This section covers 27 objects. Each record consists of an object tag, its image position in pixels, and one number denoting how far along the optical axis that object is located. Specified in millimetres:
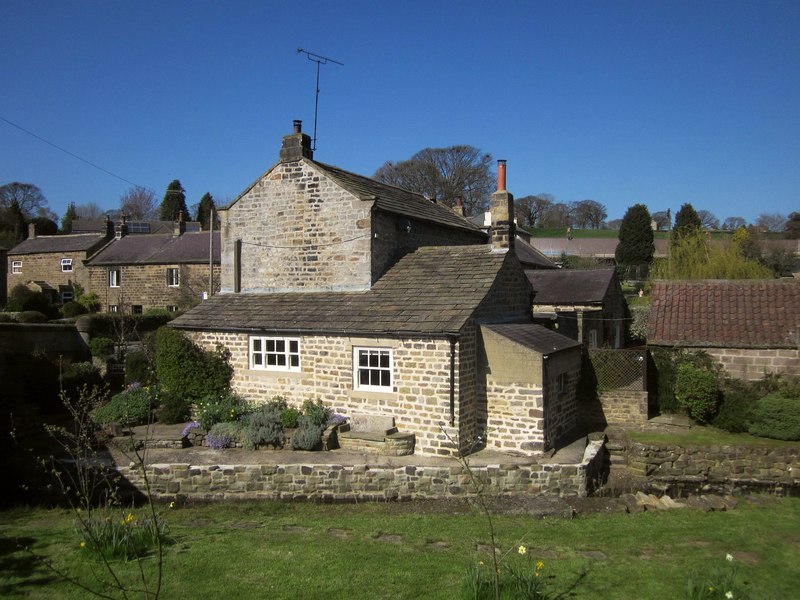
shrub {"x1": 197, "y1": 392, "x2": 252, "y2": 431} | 16156
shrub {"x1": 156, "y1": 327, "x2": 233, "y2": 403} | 17719
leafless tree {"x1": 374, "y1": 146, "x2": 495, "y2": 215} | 57562
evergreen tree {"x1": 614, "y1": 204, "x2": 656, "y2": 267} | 60906
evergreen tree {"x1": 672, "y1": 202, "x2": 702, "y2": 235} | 62250
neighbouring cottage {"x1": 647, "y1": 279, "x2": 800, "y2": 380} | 17625
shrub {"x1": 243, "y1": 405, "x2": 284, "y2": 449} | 15031
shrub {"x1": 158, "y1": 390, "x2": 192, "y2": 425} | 17359
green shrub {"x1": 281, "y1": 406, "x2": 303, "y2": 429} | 15891
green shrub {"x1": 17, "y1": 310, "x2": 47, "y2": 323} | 32031
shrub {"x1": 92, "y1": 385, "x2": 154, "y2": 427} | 16672
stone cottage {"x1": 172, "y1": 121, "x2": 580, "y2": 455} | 14375
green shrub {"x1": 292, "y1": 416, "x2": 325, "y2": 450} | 14664
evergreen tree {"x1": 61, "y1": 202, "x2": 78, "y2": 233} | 71125
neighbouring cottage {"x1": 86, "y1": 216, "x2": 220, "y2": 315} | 37938
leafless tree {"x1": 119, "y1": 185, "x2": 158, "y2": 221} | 83500
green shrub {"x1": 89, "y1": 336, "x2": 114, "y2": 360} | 23406
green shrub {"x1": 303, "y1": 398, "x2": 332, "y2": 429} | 15367
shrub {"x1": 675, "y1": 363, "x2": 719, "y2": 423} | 16891
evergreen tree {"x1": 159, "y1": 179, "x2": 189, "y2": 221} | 73625
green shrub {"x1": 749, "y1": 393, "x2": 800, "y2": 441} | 15219
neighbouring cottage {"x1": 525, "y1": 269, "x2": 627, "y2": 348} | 24984
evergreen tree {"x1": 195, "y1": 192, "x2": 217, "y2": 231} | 75981
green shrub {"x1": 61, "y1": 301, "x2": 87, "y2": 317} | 37812
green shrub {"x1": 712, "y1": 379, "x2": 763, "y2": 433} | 16344
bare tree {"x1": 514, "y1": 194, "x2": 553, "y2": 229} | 93156
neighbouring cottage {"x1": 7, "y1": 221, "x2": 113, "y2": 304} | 43125
